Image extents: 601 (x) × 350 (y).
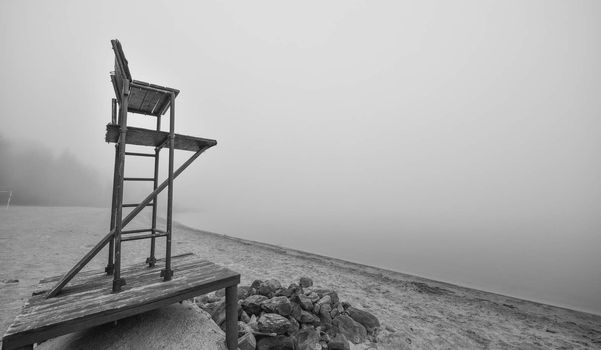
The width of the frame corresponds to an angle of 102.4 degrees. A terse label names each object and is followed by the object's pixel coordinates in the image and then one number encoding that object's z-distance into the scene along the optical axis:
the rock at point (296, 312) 5.23
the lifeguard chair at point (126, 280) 2.58
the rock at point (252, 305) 5.32
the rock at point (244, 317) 5.02
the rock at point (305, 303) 5.65
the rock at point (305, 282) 8.00
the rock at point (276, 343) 4.27
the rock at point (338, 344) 4.77
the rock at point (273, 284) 6.27
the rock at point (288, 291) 6.06
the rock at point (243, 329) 4.37
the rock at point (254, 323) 4.59
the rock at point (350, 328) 5.49
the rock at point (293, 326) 4.77
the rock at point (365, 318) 6.04
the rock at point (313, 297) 6.05
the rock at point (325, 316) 5.51
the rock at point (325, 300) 5.91
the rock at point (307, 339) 4.58
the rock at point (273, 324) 4.53
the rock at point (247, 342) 4.04
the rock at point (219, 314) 4.73
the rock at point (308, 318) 5.31
